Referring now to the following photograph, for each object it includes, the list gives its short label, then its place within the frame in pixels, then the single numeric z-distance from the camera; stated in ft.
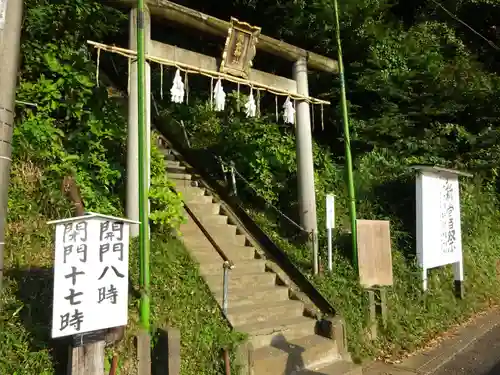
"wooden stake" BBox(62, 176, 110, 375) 13.17
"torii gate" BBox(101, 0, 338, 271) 21.22
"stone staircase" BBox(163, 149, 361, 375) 19.30
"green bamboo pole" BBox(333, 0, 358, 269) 26.16
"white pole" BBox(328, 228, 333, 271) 26.17
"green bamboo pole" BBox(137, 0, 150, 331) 16.20
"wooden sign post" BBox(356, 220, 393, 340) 25.44
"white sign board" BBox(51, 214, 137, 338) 12.69
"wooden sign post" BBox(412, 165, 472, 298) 29.43
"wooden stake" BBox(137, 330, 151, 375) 15.19
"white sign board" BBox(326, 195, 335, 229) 25.45
